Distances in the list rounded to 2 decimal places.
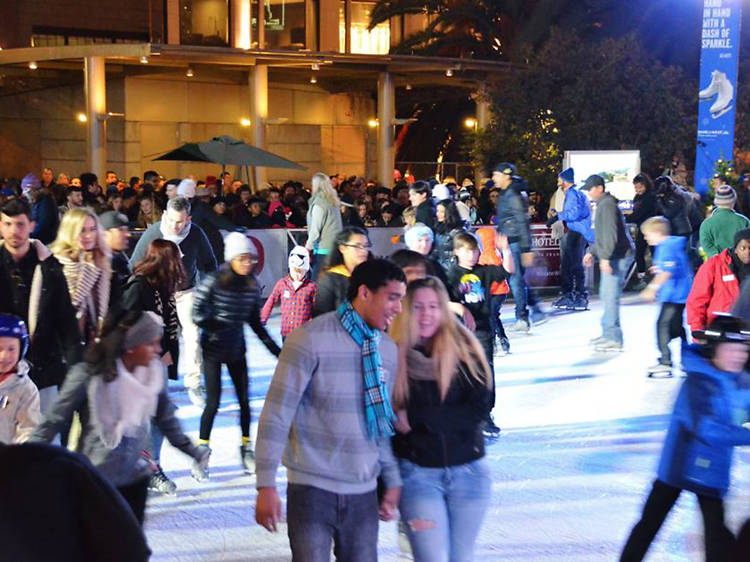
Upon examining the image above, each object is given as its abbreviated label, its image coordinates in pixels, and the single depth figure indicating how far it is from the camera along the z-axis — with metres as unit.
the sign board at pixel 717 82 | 19.89
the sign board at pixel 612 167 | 18.56
